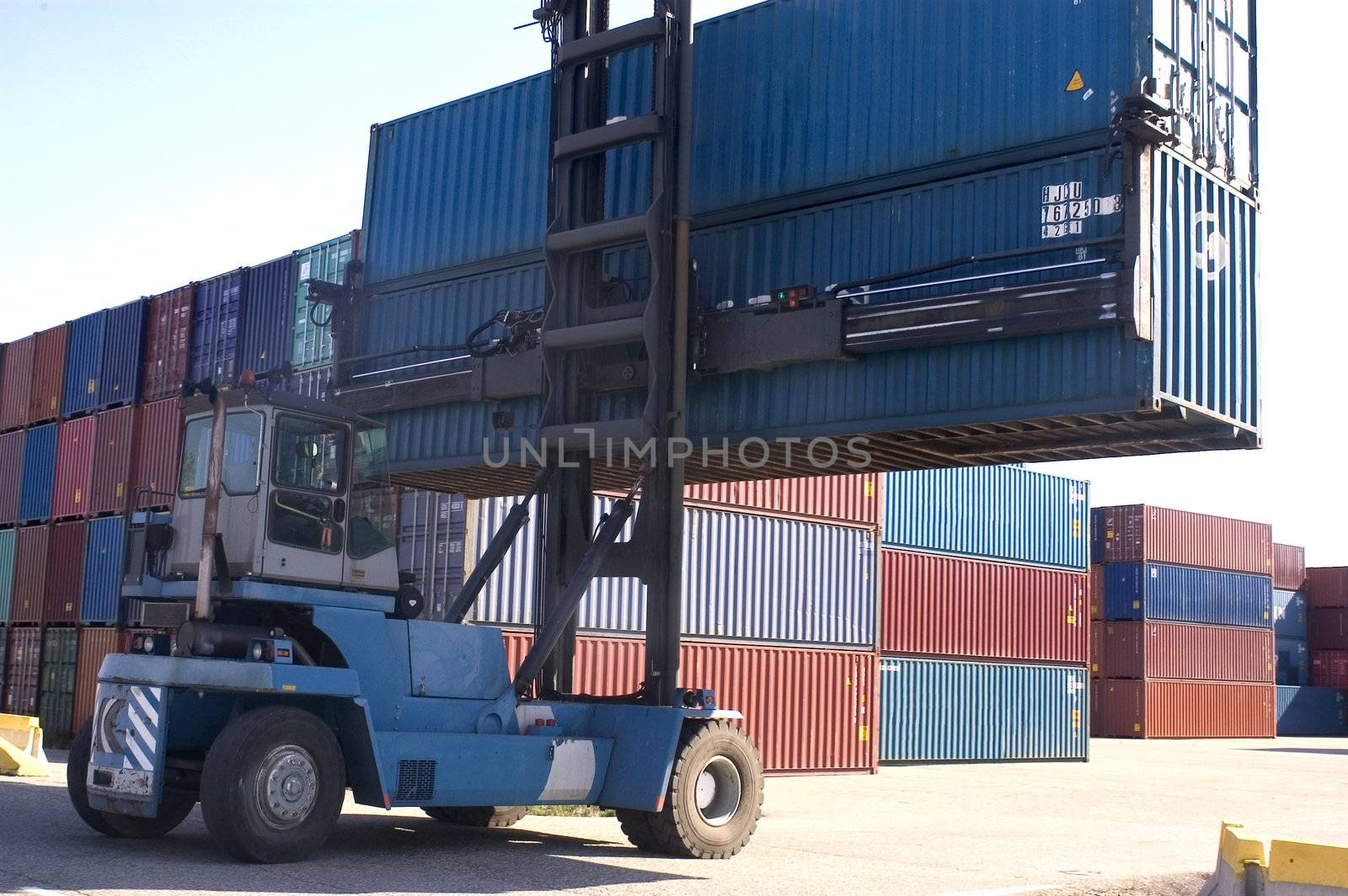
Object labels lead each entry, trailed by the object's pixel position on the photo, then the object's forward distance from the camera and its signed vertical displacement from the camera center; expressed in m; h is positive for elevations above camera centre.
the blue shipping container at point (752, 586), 19.86 +1.04
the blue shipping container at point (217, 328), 22.73 +5.00
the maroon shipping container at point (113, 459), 24.28 +2.98
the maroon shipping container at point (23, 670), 25.52 -0.77
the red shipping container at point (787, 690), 20.98 -0.59
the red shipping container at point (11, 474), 27.70 +3.03
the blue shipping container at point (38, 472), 26.69 +2.95
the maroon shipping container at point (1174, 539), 46.16 +4.26
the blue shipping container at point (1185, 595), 45.66 +2.39
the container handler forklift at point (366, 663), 10.00 -0.18
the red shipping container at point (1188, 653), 45.25 +0.50
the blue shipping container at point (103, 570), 23.69 +1.01
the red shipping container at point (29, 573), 26.06 +1.02
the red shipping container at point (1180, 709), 44.91 -1.37
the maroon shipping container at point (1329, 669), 59.75 +0.16
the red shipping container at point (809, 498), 22.70 +2.63
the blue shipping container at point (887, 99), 11.51 +4.97
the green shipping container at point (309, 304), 20.53 +5.14
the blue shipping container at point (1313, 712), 56.41 -1.64
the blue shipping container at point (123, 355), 24.78 +4.88
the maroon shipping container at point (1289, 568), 59.22 +4.36
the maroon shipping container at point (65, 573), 24.94 +1.01
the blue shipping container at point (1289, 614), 58.62 +2.38
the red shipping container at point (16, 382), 28.33 +4.94
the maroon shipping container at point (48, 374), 27.20 +4.92
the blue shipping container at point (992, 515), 27.67 +3.01
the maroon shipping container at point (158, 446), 22.96 +3.08
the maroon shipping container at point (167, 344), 23.83 +4.90
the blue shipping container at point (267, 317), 21.64 +4.96
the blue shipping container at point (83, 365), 25.89 +4.90
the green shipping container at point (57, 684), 24.23 -0.95
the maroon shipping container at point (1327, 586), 59.62 +3.64
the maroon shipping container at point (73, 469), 25.53 +2.92
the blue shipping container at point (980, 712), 27.06 -1.03
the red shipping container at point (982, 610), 27.33 +1.04
